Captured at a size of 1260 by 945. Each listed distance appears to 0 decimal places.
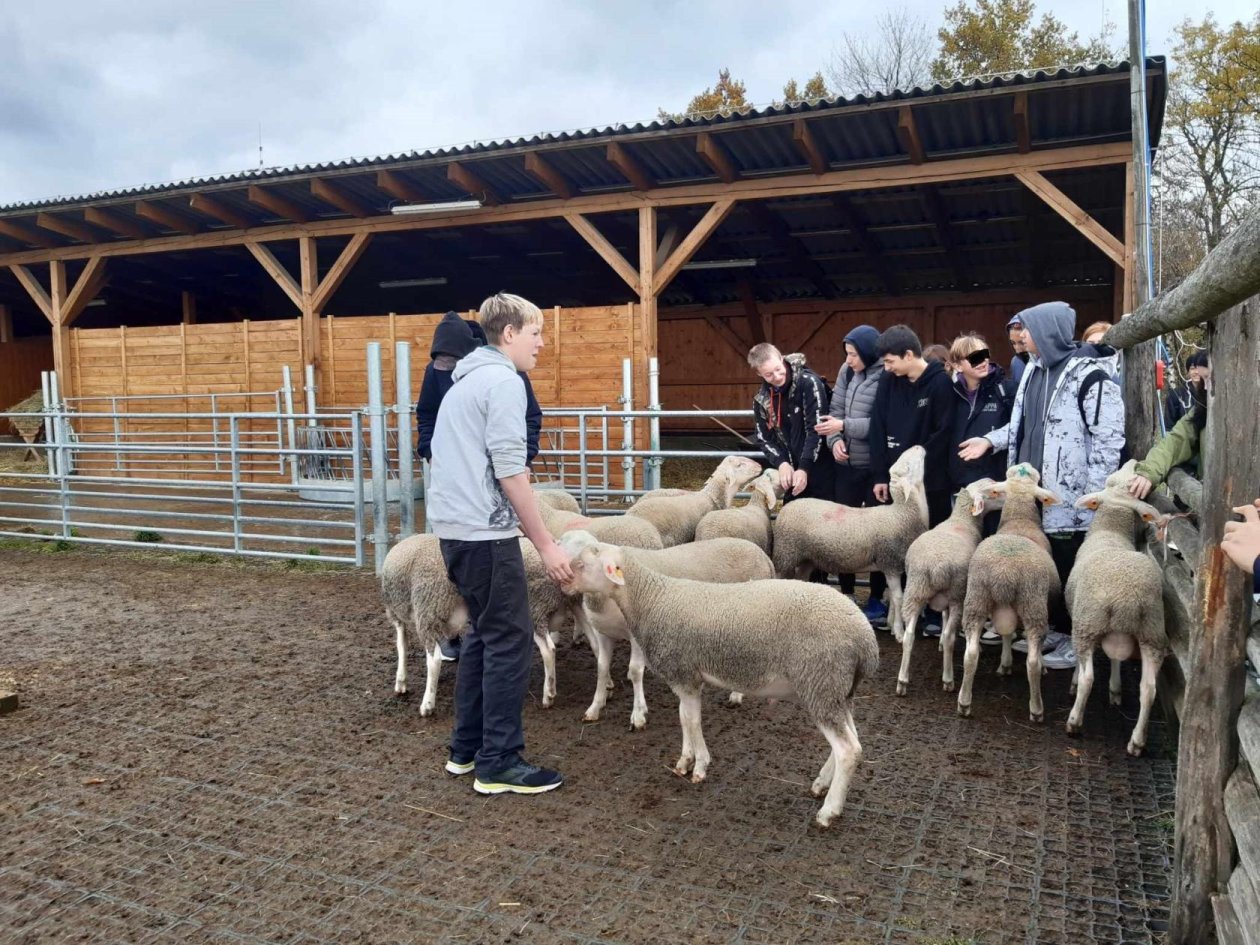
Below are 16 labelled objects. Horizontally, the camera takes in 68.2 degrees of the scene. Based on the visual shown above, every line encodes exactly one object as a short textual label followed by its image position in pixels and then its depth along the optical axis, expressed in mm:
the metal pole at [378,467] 7602
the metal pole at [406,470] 7449
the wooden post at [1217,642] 2424
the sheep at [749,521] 5797
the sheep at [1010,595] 4363
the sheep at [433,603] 4652
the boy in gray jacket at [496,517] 3453
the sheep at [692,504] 6059
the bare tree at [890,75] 33594
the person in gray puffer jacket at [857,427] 6164
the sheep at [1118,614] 3920
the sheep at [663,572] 4348
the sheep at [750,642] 3426
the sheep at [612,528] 5453
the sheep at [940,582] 4797
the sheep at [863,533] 5695
